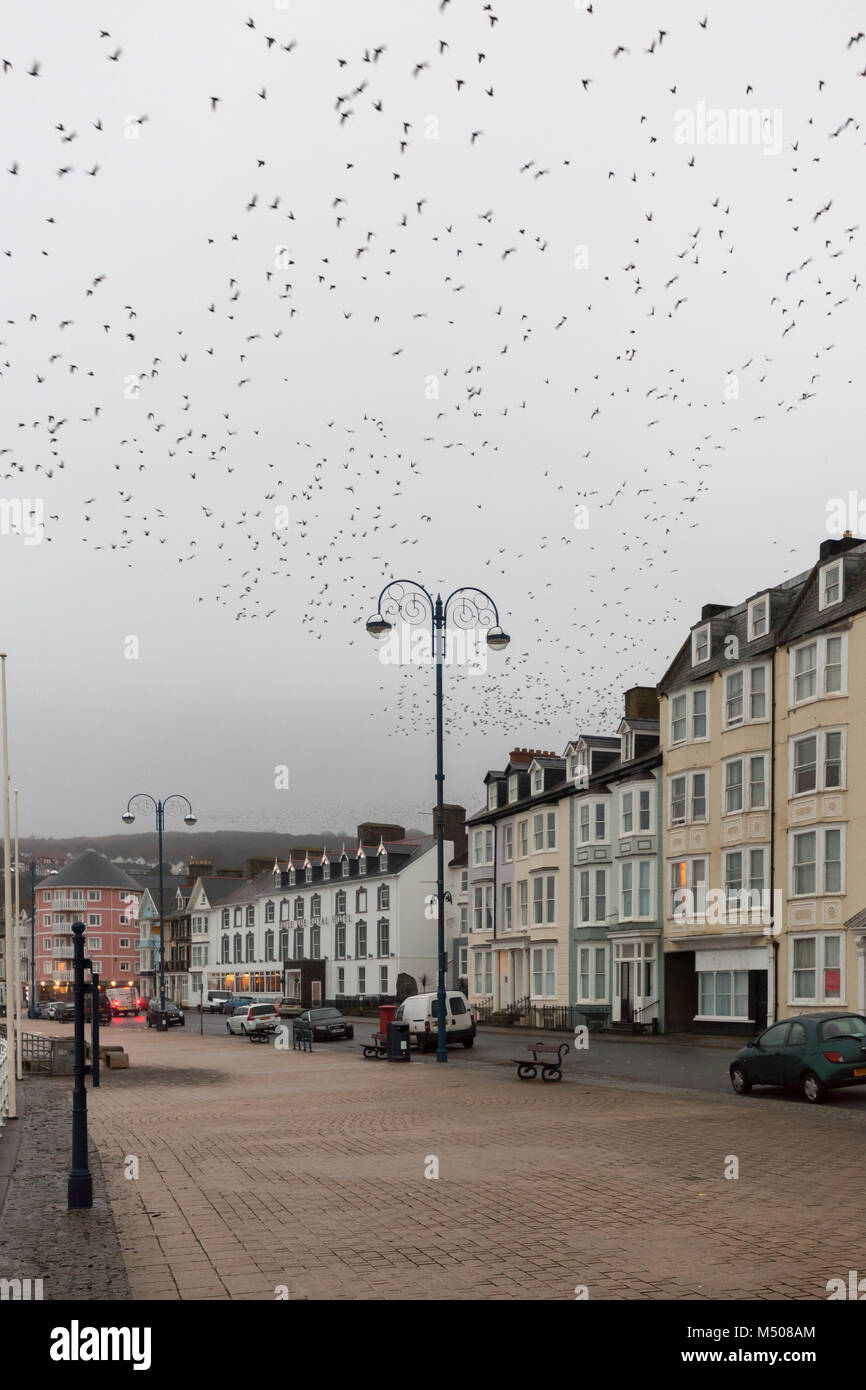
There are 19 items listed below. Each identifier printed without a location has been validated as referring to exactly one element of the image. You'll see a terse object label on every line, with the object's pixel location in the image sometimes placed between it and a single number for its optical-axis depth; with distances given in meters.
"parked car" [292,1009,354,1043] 48.44
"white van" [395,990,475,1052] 39.28
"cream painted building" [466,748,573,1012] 58.19
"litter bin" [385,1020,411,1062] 34.78
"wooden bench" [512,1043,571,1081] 27.31
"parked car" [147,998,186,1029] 62.78
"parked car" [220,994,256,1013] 77.94
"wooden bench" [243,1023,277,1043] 51.31
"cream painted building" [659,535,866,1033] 39.91
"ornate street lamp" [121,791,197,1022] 63.00
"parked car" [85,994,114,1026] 67.86
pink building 136.25
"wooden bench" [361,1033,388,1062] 35.78
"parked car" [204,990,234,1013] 88.06
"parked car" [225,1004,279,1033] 52.38
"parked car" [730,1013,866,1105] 22.11
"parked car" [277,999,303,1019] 71.44
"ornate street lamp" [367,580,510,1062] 30.56
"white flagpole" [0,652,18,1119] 27.72
